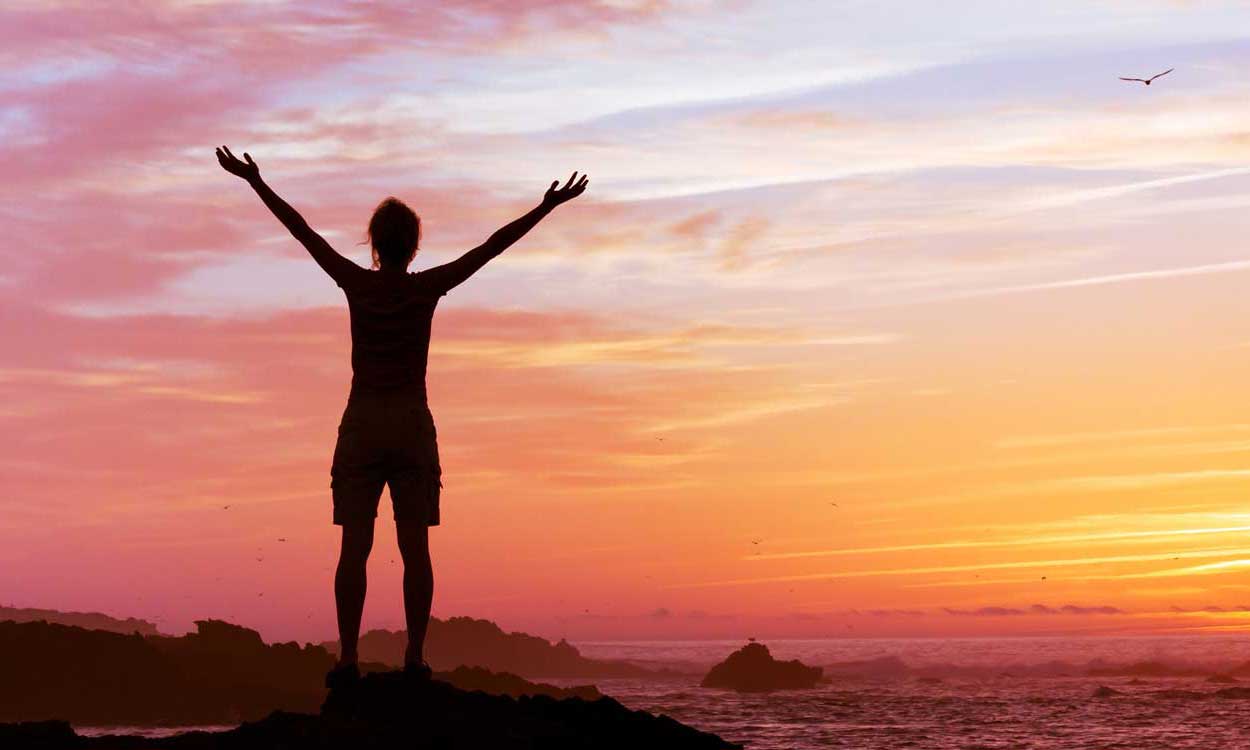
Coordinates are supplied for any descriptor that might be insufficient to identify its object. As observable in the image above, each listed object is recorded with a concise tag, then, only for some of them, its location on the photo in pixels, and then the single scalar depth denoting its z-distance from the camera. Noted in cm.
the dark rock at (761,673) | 10800
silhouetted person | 1044
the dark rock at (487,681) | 8212
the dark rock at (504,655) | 15700
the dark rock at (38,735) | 1211
